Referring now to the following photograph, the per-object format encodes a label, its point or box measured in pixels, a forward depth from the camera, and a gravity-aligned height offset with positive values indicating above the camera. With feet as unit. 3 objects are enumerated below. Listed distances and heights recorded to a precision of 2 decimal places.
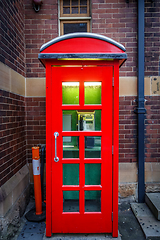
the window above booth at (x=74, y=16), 11.11 +7.61
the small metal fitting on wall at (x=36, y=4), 10.35 +8.05
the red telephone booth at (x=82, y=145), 7.30 -1.38
